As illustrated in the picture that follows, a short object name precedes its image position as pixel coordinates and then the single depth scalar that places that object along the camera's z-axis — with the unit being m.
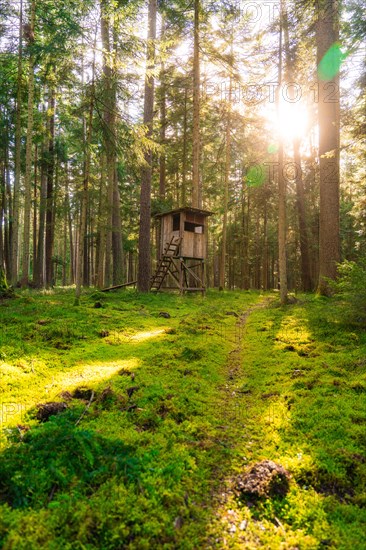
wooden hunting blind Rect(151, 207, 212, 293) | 17.83
